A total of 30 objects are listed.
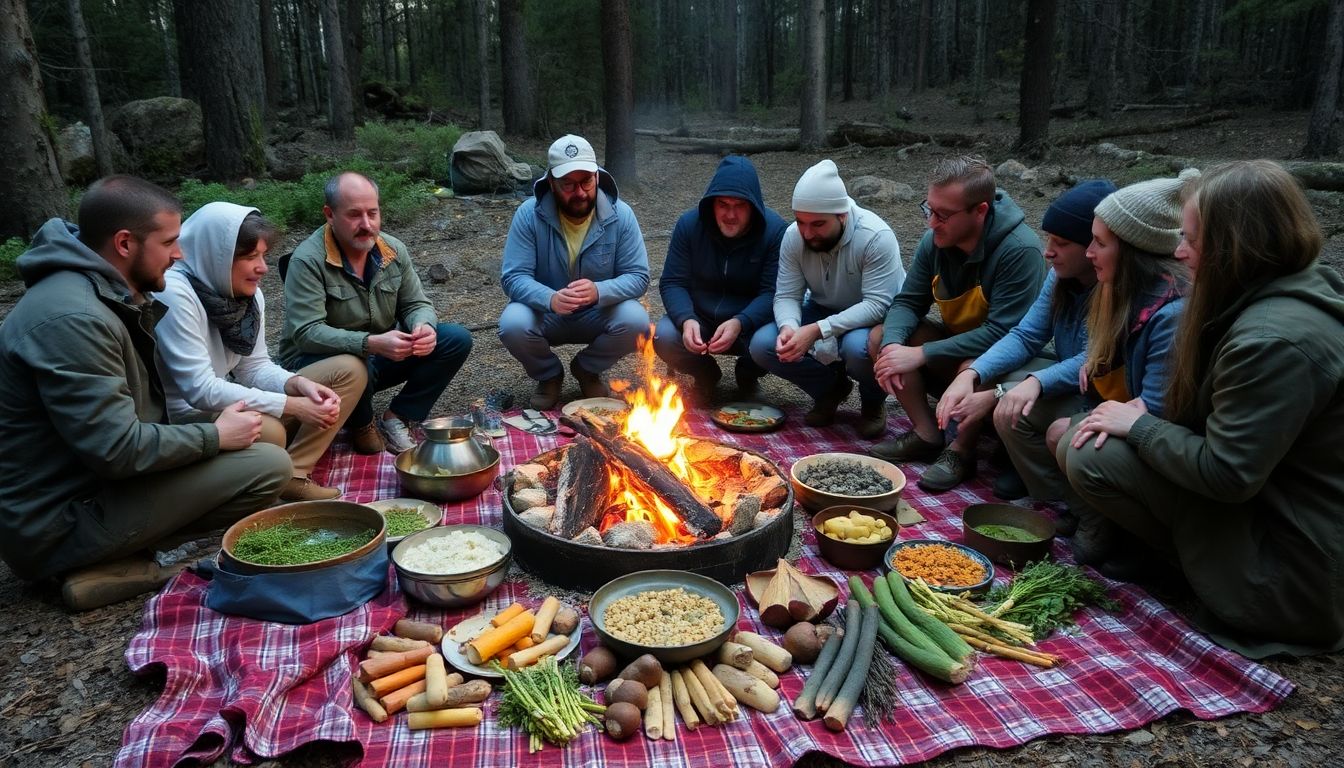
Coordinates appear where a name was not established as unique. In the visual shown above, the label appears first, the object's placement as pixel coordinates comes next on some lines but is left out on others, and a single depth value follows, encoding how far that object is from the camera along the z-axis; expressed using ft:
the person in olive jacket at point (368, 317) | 15.14
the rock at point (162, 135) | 45.65
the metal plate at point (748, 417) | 17.63
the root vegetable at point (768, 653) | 9.74
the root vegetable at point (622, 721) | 8.57
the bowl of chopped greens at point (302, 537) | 10.48
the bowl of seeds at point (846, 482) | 13.37
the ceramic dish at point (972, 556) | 11.01
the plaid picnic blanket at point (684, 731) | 8.47
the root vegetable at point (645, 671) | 9.14
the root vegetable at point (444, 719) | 8.78
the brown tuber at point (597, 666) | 9.38
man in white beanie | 16.37
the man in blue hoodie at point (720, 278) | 17.60
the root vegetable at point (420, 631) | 10.15
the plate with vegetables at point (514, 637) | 9.64
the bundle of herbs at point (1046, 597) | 10.57
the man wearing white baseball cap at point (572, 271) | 17.90
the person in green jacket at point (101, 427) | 9.91
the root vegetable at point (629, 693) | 8.89
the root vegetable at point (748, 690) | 9.09
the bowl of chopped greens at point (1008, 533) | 11.91
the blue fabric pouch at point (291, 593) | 10.24
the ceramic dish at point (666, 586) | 9.43
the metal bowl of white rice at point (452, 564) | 10.75
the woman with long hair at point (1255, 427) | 8.82
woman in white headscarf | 12.44
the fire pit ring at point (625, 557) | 11.20
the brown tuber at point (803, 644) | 9.89
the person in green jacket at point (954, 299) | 14.64
